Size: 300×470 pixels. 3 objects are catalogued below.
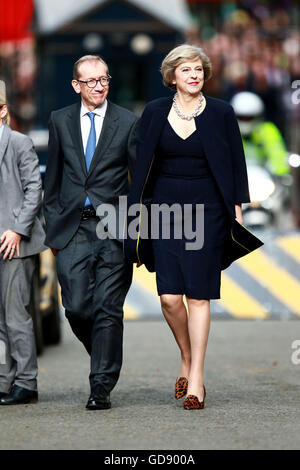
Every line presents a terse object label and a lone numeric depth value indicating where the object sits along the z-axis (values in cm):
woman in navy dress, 1625
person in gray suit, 1689
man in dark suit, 1648
